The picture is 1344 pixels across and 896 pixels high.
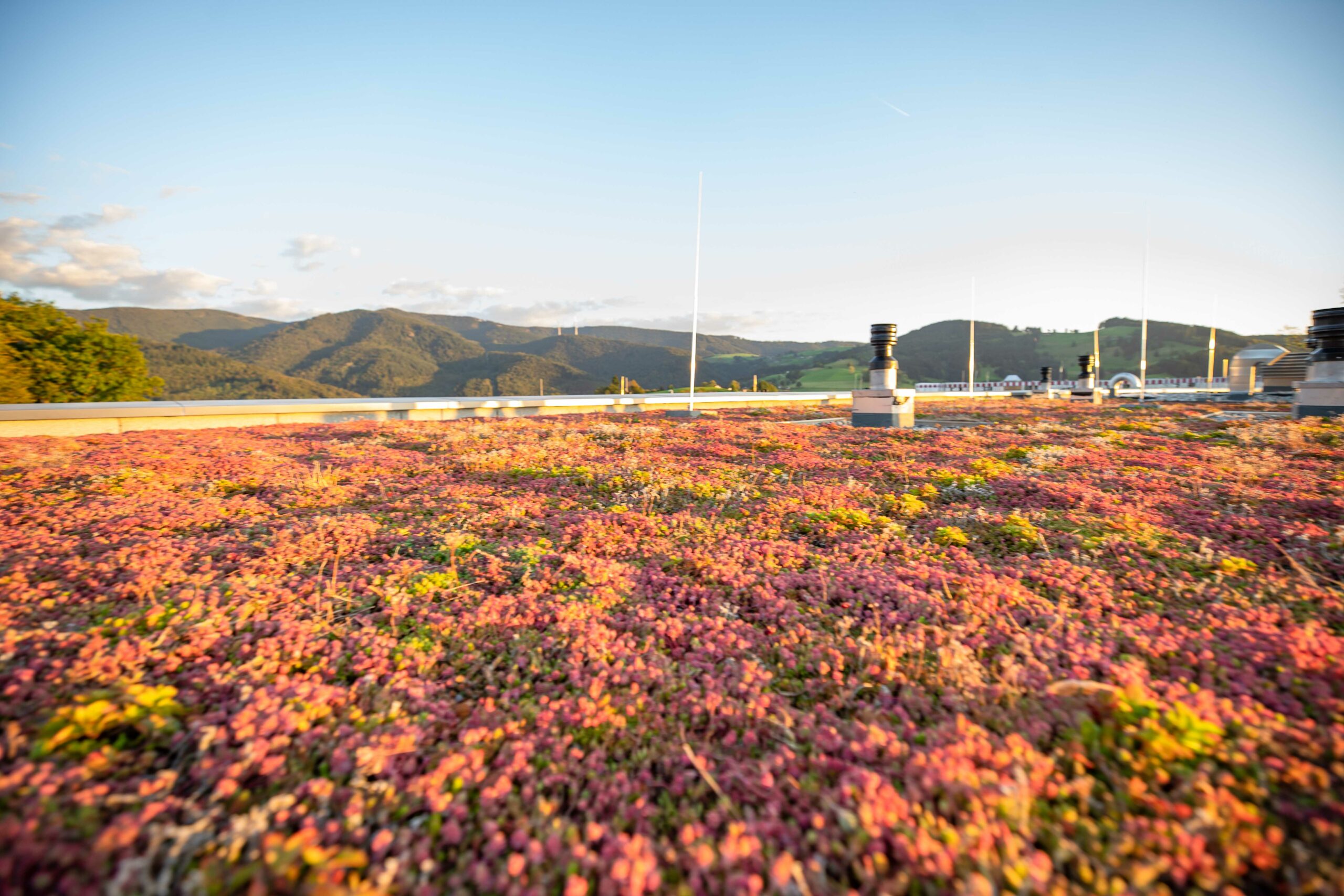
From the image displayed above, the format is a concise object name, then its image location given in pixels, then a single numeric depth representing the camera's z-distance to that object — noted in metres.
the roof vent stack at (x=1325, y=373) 14.54
